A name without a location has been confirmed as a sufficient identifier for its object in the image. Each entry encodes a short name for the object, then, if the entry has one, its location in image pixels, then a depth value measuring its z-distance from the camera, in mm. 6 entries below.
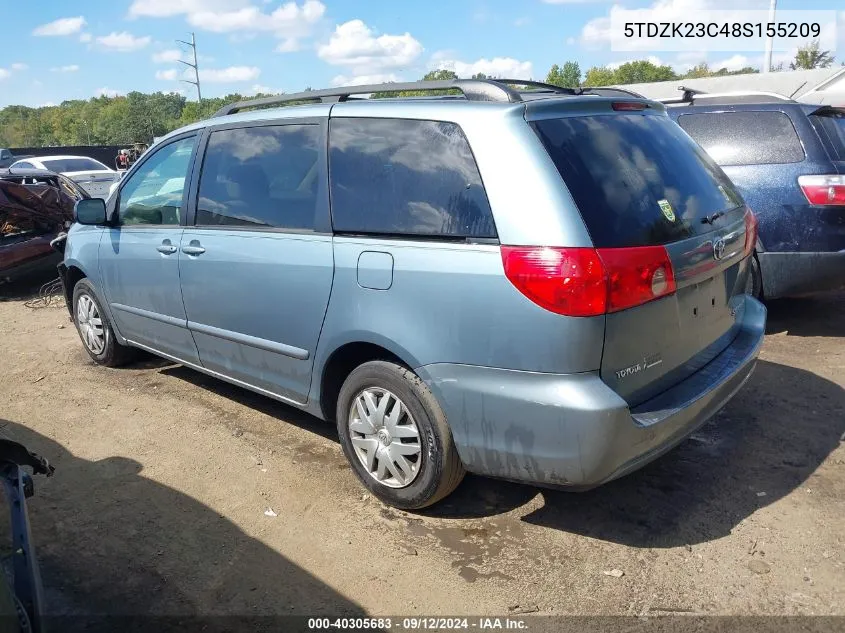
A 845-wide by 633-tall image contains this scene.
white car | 14355
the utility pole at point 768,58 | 27338
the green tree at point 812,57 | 47375
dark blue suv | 5488
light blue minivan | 2705
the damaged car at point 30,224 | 8602
